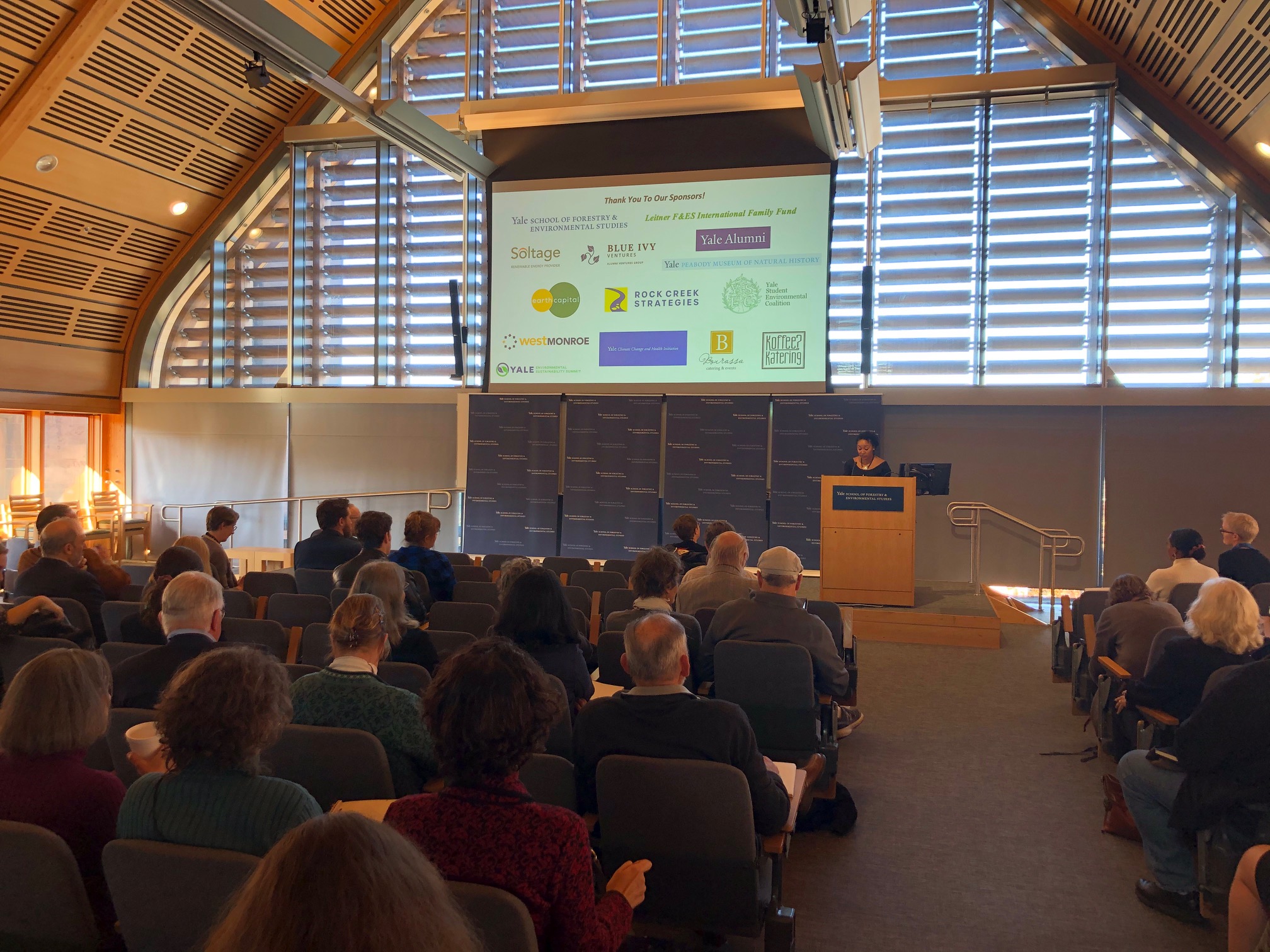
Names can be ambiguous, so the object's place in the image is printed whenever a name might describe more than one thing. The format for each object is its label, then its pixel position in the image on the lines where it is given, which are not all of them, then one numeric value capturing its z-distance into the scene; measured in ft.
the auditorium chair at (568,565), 23.19
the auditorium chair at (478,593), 17.60
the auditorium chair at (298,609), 15.15
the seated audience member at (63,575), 14.97
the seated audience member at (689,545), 19.52
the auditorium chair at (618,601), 17.13
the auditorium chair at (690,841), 7.19
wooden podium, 23.53
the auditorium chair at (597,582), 20.13
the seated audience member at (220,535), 17.76
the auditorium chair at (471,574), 20.42
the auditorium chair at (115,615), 14.07
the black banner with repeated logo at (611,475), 33.81
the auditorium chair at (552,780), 7.47
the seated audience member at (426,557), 17.12
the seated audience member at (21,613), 12.25
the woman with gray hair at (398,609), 11.07
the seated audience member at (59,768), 6.30
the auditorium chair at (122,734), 8.07
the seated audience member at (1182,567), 18.52
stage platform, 23.25
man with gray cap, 12.20
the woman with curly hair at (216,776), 5.65
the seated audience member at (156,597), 12.23
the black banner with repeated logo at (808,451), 31.68
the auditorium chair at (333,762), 7.47
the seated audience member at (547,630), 10.62
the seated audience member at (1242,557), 20.18
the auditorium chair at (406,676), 10.02
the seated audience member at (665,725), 7.72
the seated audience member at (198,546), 15.28
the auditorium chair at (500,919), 4.78
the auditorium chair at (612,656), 13.19
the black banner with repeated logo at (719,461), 32.55
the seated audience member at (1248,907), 6.81
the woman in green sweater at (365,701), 8.16
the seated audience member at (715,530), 18.74
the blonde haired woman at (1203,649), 10.73
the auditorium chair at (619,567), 23.13
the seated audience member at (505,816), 5.24
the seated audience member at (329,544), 18.83
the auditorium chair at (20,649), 11.91
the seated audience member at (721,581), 15.57
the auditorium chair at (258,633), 12.93
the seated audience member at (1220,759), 8.89
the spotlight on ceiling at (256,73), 25.71
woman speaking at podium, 25.11
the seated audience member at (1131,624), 13.76
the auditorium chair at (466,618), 14.67
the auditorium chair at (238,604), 15.66
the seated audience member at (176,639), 9.36
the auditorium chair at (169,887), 5.10
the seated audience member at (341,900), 2.82
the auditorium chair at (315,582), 17.97
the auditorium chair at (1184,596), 17.48
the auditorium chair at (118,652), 10.97
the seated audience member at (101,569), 16.16
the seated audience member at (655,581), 13.46
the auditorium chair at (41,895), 5.42
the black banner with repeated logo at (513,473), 34.86
